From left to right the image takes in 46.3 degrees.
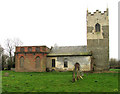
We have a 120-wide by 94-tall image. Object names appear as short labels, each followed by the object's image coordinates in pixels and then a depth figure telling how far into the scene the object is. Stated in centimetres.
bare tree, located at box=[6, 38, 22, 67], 5363
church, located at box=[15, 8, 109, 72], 3161
